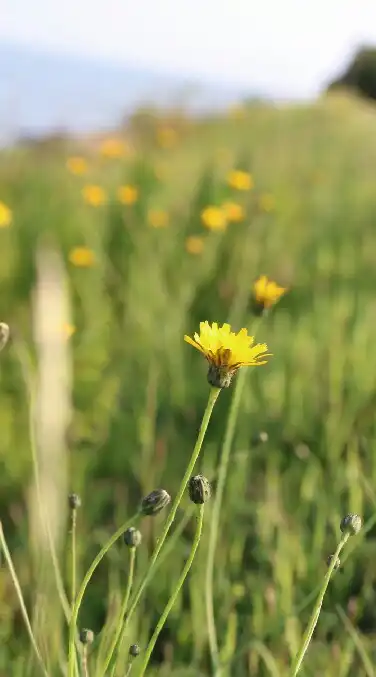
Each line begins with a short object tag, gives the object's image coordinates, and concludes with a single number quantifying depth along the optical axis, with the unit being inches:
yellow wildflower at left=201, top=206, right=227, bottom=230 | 75.7
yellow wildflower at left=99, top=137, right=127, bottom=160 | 101.5
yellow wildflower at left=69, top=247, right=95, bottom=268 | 73.8
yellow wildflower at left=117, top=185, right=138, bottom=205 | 82.4
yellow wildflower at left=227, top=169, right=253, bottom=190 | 85.9
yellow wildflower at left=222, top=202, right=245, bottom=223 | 79.5
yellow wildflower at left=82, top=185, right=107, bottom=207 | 85.9
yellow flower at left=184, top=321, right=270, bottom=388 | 22.1
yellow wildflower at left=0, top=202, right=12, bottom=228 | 57.8
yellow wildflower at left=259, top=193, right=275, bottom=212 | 89.4
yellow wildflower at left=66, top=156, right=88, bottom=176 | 94.6
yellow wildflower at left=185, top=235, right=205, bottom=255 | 77.9
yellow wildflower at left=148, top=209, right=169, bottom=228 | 82.4
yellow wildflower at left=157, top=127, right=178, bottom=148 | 115.4
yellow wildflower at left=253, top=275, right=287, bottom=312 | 31.6
